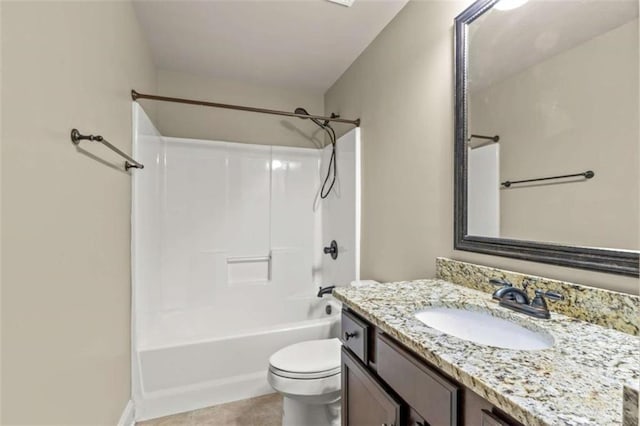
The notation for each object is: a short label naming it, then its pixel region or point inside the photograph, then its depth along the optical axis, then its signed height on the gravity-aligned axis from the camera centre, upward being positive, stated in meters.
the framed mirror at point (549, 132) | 0.81 +0.28
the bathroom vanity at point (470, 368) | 0.50 -0.31
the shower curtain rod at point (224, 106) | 1.75 +0.72
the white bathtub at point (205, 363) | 1.75 -0.92
